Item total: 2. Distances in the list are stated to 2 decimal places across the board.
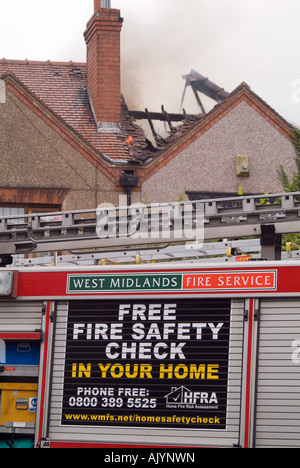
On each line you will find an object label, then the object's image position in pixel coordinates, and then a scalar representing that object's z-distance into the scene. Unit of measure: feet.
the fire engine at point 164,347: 25.77
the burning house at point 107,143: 68.08
